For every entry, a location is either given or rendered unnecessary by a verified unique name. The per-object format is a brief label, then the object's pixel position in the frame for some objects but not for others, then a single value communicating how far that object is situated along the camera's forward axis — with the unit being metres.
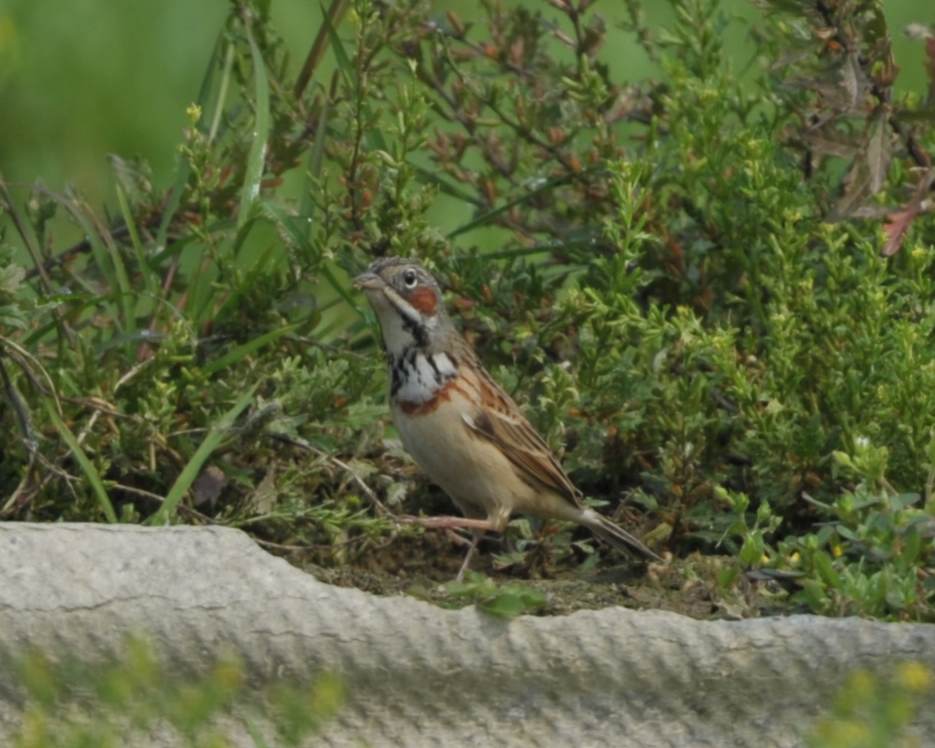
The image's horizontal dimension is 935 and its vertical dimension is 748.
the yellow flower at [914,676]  8.02
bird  10.56
